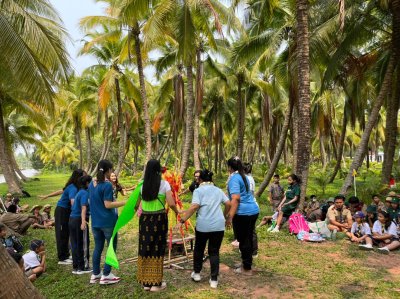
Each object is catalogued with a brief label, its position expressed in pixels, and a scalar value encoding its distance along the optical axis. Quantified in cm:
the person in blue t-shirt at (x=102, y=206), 528
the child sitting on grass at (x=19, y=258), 479
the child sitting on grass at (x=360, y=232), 775
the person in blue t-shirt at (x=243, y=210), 569
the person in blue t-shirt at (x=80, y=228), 595
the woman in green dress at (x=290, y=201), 927
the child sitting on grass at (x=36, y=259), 612
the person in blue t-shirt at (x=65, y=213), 648
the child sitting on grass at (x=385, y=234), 745
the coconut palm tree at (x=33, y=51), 886
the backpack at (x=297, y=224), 865
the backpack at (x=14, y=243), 698
